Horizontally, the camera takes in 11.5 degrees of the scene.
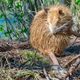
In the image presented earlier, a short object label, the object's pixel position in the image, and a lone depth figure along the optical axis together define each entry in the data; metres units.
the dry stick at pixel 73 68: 3.86
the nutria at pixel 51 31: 4.85
